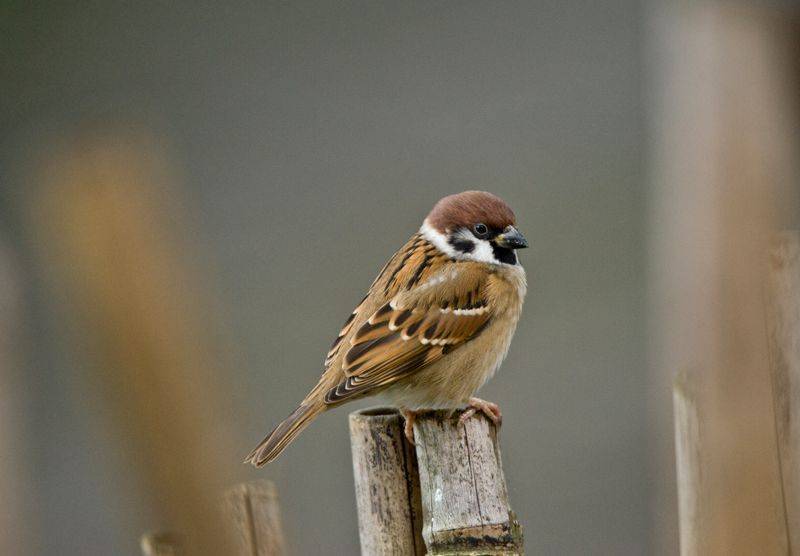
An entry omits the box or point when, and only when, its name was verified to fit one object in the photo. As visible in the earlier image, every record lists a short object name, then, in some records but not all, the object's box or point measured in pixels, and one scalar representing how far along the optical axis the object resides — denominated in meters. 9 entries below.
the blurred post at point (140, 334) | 2.57
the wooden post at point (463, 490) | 4.44
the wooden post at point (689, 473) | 4.86
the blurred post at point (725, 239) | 4.98
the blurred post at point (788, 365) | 4.85
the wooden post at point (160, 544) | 2.90
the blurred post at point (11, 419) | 5.37
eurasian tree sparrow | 7.12
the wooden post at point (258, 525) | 4.40
